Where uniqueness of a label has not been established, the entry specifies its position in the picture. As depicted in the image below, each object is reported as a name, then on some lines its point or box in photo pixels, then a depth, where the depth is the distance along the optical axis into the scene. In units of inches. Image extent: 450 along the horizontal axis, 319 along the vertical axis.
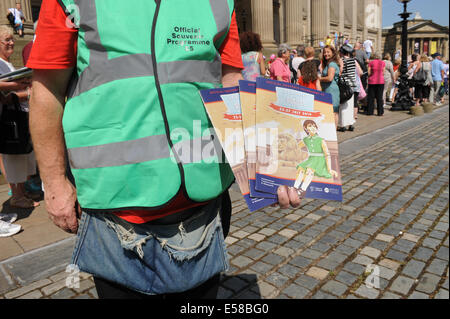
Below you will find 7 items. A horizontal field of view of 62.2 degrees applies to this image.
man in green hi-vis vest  45.6
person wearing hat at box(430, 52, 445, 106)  619.5
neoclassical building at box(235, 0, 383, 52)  833.5
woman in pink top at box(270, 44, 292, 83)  331.0
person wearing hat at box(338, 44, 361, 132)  346.6
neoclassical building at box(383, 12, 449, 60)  2347.9
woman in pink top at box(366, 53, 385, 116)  463.5
